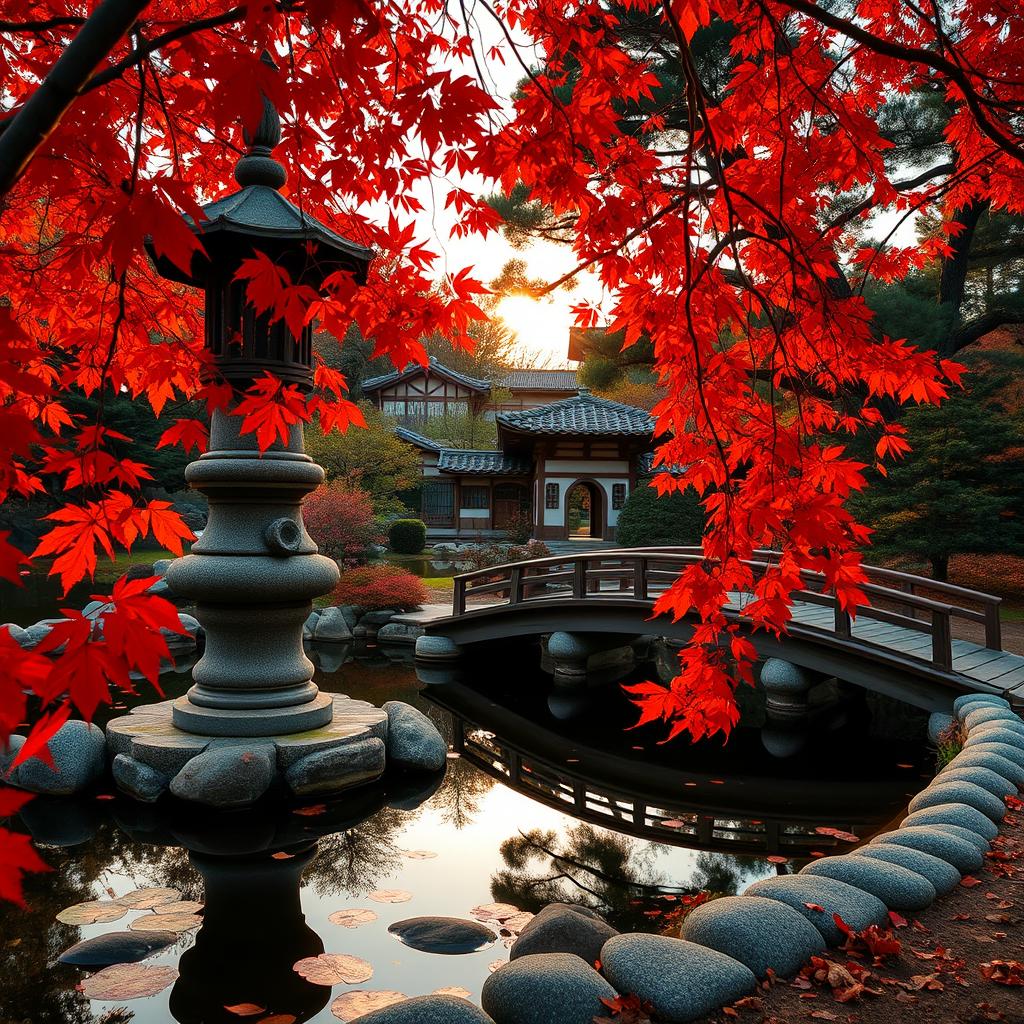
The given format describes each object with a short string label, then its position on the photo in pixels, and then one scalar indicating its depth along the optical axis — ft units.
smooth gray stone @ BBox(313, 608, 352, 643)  42.06
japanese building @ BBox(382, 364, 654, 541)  73.46
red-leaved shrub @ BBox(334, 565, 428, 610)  43.47
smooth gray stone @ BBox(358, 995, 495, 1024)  8.07
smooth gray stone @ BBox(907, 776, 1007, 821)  13.96
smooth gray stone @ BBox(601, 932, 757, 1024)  8.60
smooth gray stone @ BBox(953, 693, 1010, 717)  20.57
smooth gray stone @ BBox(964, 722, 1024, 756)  17.06
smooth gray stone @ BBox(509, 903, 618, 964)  11.11
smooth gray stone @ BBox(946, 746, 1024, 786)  15.47
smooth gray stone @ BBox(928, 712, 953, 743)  22.17
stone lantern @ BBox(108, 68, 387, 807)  18.22
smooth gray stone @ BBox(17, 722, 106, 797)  18.44
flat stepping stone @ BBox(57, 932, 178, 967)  11.84
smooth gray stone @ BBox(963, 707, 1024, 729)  18.93
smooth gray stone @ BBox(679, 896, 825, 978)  9.43
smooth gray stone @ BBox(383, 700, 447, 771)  20.89
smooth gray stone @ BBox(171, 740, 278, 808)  17.33
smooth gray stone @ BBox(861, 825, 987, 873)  12.10
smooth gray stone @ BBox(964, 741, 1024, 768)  16.20
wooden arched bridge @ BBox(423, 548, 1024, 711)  23.21
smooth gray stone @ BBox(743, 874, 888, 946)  10.15
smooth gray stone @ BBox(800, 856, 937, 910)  10.98
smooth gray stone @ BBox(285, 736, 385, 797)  18.11
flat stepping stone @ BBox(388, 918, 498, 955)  12.60
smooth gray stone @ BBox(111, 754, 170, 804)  17.81
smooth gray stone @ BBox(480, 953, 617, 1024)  8.60
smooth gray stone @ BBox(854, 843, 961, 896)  11.49
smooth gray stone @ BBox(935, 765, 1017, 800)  14.80
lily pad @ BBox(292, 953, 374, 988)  11.50
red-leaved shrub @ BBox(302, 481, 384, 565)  56.95
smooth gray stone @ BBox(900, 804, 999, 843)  13.08
